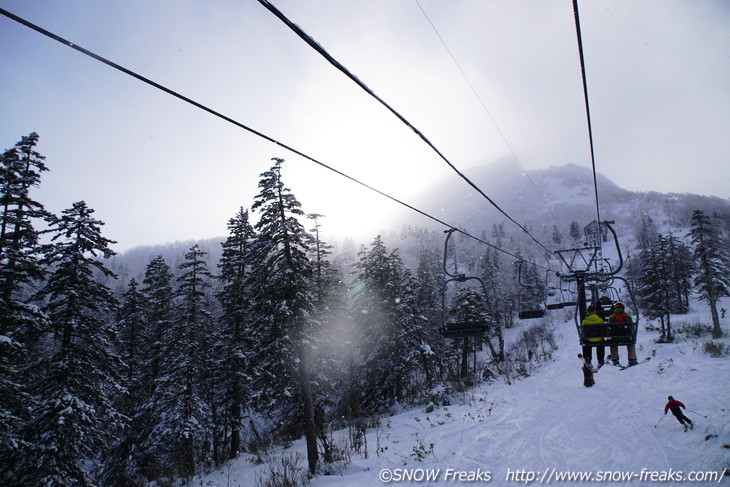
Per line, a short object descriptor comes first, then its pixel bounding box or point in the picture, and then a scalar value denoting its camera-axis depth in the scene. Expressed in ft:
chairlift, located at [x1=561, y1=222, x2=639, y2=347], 37.01
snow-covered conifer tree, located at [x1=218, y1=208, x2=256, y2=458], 79.66
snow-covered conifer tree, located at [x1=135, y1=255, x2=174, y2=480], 74.38
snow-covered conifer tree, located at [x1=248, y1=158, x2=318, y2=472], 61.62
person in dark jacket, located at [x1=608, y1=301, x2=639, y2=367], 38.01
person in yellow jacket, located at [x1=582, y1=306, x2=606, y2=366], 39.17
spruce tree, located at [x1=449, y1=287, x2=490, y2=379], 116.88
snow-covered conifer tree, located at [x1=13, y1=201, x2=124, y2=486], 47.14
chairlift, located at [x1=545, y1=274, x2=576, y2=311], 53.30
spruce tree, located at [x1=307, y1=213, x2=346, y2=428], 80.18
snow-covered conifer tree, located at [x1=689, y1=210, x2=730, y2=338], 119.34
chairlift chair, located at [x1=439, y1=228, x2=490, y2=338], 43.70
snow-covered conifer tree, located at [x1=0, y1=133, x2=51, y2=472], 43.16
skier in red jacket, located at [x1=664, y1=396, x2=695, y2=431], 36.88
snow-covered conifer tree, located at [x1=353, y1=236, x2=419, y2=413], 99.09
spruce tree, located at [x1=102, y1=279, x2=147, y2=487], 77.20
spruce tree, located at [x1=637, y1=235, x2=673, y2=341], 122.21
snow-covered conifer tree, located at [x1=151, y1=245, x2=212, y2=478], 70.28
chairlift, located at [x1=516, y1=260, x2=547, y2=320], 60.72
